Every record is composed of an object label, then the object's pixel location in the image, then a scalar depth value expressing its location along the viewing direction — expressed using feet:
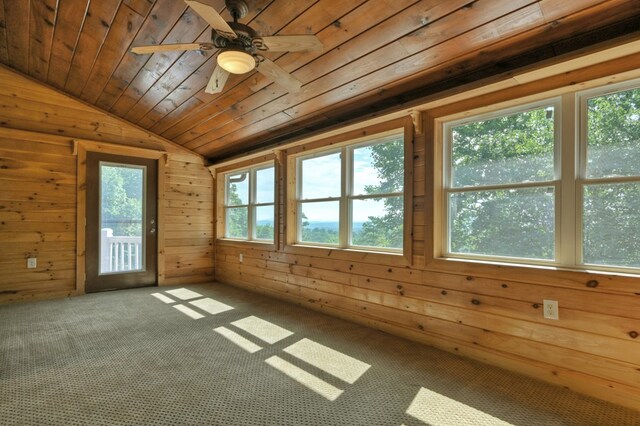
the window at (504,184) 7.09
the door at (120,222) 14.32
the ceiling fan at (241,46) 5.62
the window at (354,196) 9.88
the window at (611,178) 6.12
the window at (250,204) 15.01
